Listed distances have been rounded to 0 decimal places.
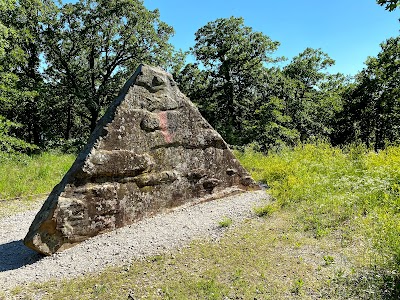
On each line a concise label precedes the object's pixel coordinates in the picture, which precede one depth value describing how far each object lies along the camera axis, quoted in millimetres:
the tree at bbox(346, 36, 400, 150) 23562
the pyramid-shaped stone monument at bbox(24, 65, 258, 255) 5363
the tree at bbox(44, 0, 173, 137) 19875
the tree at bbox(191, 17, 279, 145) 23422
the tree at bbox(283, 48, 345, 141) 25755
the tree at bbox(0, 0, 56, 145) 17828
